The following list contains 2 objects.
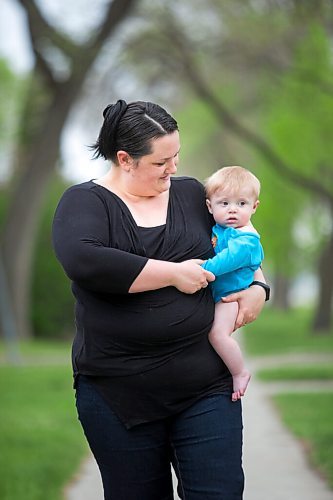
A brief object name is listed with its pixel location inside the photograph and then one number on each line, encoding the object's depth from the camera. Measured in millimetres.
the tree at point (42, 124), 19312
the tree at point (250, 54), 20755
